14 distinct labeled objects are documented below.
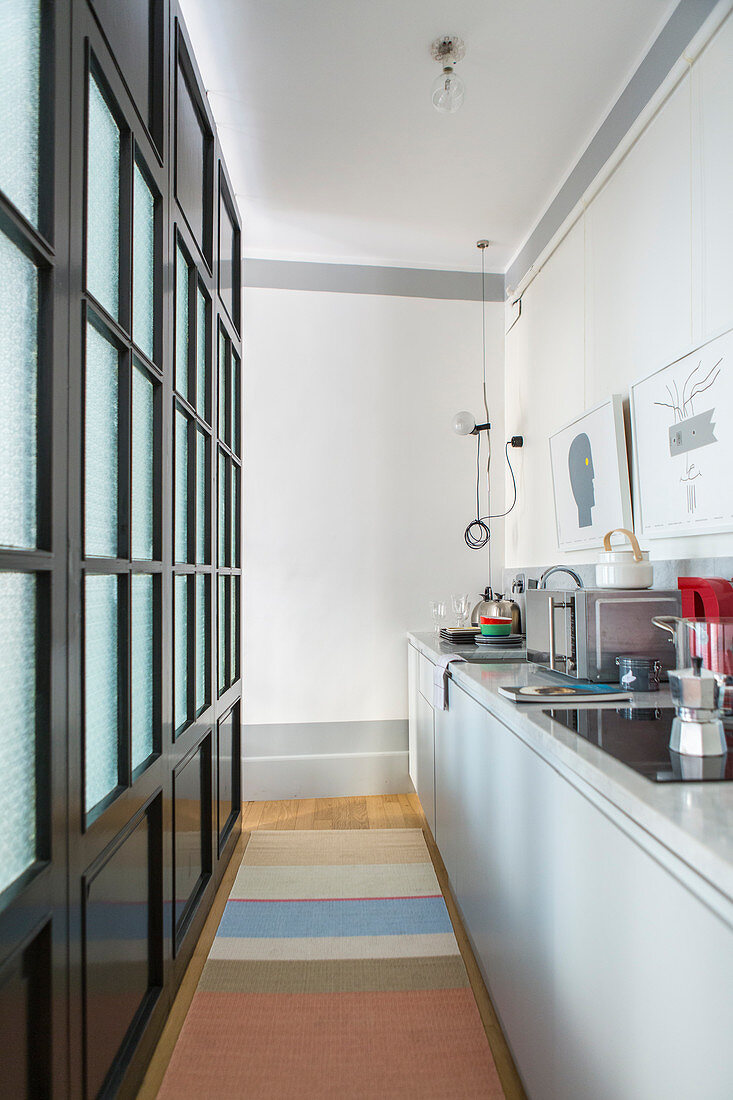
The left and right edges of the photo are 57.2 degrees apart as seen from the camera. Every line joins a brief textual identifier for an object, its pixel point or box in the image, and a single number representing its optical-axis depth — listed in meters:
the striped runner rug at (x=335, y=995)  1.49
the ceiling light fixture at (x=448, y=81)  2.10
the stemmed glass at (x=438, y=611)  3.21
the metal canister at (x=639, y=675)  1.62
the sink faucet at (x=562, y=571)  2.49
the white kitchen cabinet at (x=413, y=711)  3.13
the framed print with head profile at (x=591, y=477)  2.19
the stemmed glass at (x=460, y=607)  3.22
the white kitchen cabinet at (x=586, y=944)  0.72
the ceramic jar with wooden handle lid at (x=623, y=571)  1.79
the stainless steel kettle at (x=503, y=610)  3.11
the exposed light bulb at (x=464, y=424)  3.34
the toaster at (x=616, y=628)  1.72
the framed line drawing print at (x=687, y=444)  1.66
